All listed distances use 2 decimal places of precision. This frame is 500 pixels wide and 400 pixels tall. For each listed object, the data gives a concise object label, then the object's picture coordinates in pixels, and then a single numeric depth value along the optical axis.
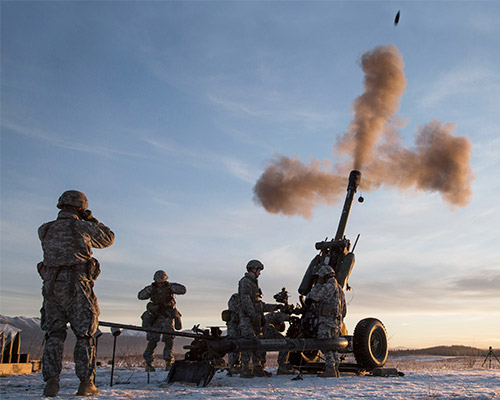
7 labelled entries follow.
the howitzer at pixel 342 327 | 9.98
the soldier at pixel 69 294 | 5.55
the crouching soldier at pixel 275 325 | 10.20
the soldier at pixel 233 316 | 10.30
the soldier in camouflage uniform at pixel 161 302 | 11.33
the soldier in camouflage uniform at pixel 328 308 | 9.19
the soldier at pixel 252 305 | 9.50
